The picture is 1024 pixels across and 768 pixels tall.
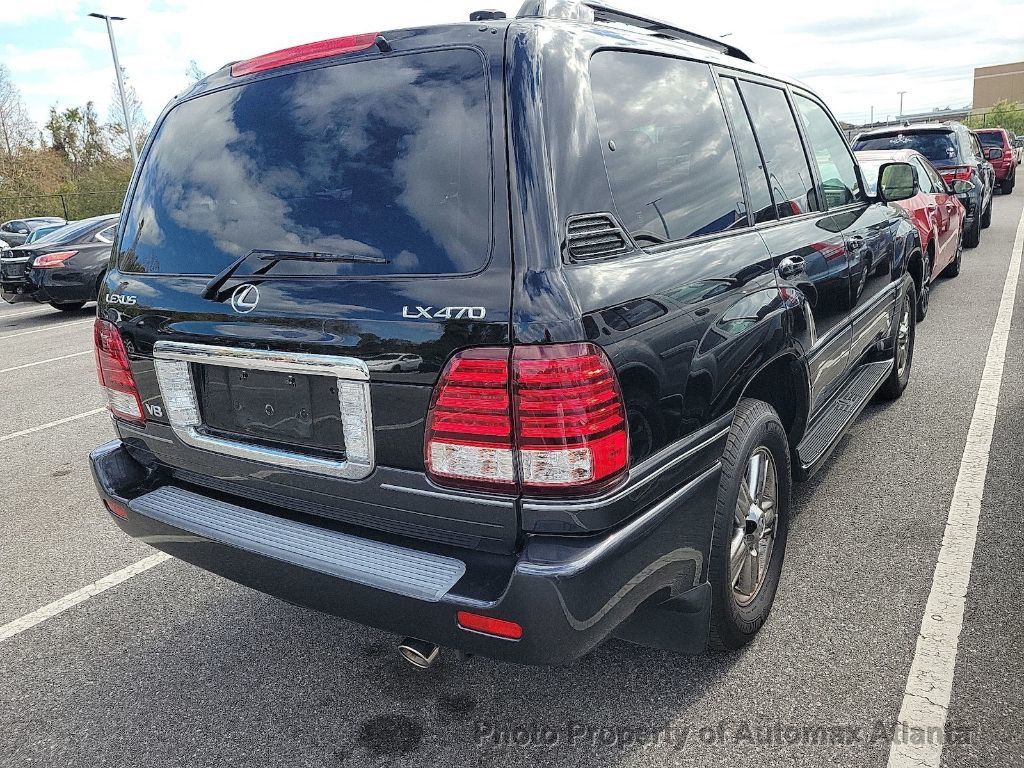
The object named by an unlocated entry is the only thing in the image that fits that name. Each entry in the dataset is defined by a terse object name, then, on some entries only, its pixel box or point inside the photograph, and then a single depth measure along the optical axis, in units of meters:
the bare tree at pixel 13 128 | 47.84
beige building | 121.62
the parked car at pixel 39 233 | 14.48
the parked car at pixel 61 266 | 11.87
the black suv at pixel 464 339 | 1.89
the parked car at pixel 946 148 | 11.38
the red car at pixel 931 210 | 7.32
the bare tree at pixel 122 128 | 47.44
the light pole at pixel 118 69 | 28.73
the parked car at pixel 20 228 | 21.69
